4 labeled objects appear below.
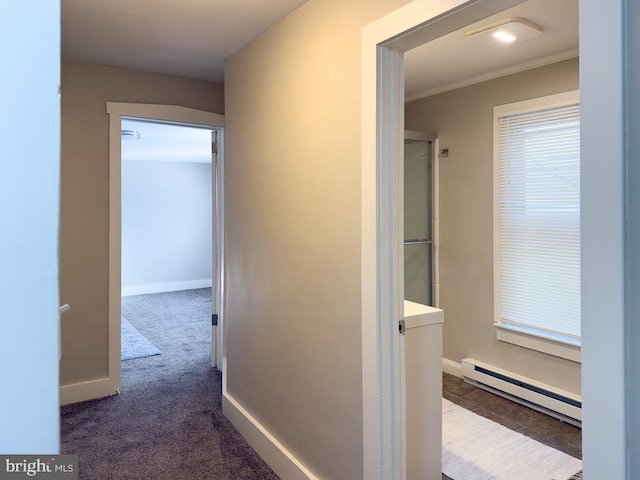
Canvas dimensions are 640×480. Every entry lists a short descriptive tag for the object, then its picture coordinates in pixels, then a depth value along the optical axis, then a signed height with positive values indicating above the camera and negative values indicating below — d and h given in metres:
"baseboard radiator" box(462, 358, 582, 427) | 2.89 -1.05
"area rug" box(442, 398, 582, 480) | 2.32 -1.20
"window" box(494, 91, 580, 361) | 2.91 +0.11
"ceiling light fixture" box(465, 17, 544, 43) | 2.32 +1.14
